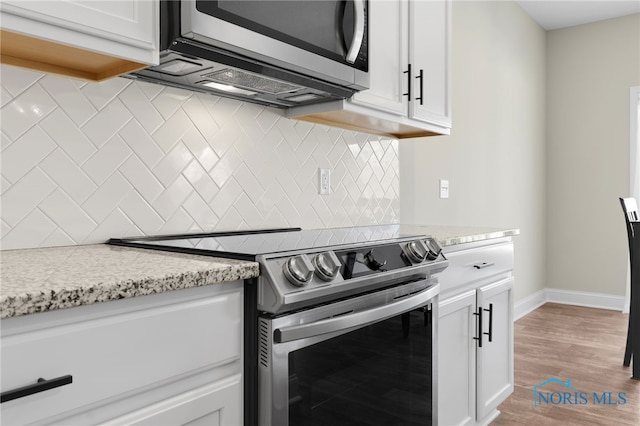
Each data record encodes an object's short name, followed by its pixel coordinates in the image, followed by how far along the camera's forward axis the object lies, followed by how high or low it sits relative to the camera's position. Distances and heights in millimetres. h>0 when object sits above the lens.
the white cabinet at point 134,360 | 744 -270
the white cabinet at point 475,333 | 1864 -537
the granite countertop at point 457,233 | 1839 -119
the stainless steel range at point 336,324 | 1071 -297
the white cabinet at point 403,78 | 1938 +550
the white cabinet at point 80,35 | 1005 +371
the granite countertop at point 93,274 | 741 -127
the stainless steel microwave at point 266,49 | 1250 +446
